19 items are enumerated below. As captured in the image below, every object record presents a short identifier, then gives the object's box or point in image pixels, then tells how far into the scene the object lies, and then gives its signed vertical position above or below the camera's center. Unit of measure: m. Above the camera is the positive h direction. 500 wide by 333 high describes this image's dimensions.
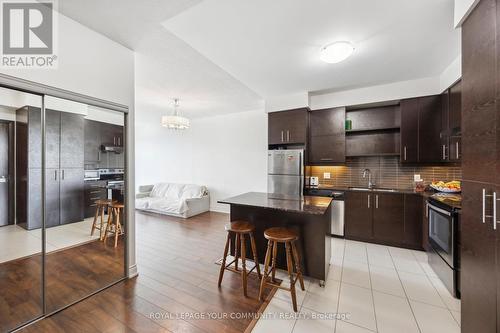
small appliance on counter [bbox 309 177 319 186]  4.22 -0.33
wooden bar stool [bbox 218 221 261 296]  2.07 -0.83
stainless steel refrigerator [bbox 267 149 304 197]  3.82 -0.12
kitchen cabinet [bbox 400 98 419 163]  3.29 +0.60
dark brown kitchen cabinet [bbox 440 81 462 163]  2.64 +0.59
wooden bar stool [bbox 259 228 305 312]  1.92 -0.86
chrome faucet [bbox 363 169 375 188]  3.80 -0.19
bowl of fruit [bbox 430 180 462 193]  2.87 -0.31
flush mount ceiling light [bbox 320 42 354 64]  2.22 +1.32
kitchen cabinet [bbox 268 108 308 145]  3.90 +0.79
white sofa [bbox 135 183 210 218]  5.06 -0.93
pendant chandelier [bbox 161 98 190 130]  4.08 +0.92
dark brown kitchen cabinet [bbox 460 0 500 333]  1.10 -0.02
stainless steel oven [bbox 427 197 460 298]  2.04 -0.88
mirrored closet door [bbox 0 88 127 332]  1.79 -0.37
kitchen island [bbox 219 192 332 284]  2.22 -0.69
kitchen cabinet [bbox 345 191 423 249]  3.14 -0.88
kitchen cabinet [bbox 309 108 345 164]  3.77 +0.58
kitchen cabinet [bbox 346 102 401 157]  3.58 +0.67
